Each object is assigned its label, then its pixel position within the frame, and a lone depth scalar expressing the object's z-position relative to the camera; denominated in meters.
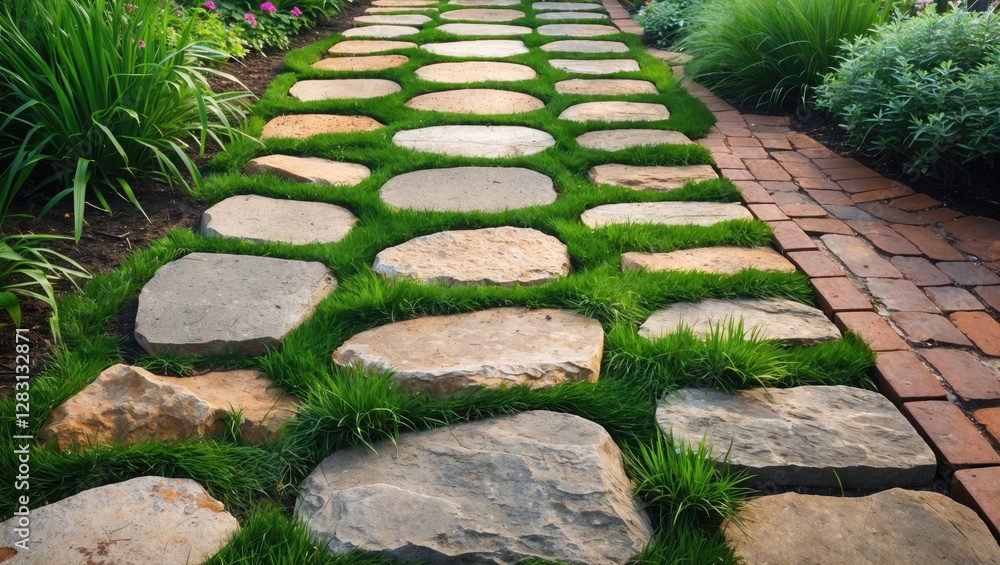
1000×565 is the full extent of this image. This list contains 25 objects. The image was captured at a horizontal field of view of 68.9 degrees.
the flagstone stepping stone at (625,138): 3.56
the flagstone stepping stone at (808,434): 1.65
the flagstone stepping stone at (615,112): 3.96
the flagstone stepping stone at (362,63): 4.84
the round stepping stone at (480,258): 2.36
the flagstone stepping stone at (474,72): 4.64
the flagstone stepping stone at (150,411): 1.66
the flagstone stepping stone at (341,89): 4.25
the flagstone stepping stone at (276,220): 2.61
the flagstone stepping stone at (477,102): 4.06
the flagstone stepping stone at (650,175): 3.17
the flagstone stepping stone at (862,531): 1.44
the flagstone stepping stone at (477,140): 3.48
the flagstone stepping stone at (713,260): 2.47
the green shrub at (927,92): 2.91
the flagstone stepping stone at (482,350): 1.84
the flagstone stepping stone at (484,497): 1.42
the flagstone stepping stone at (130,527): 1.36
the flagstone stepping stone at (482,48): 5.28
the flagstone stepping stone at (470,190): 2.90
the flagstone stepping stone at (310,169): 3.08
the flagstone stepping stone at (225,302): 2.00
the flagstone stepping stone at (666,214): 2.81
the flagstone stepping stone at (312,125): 3.65
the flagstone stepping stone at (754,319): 2.11
